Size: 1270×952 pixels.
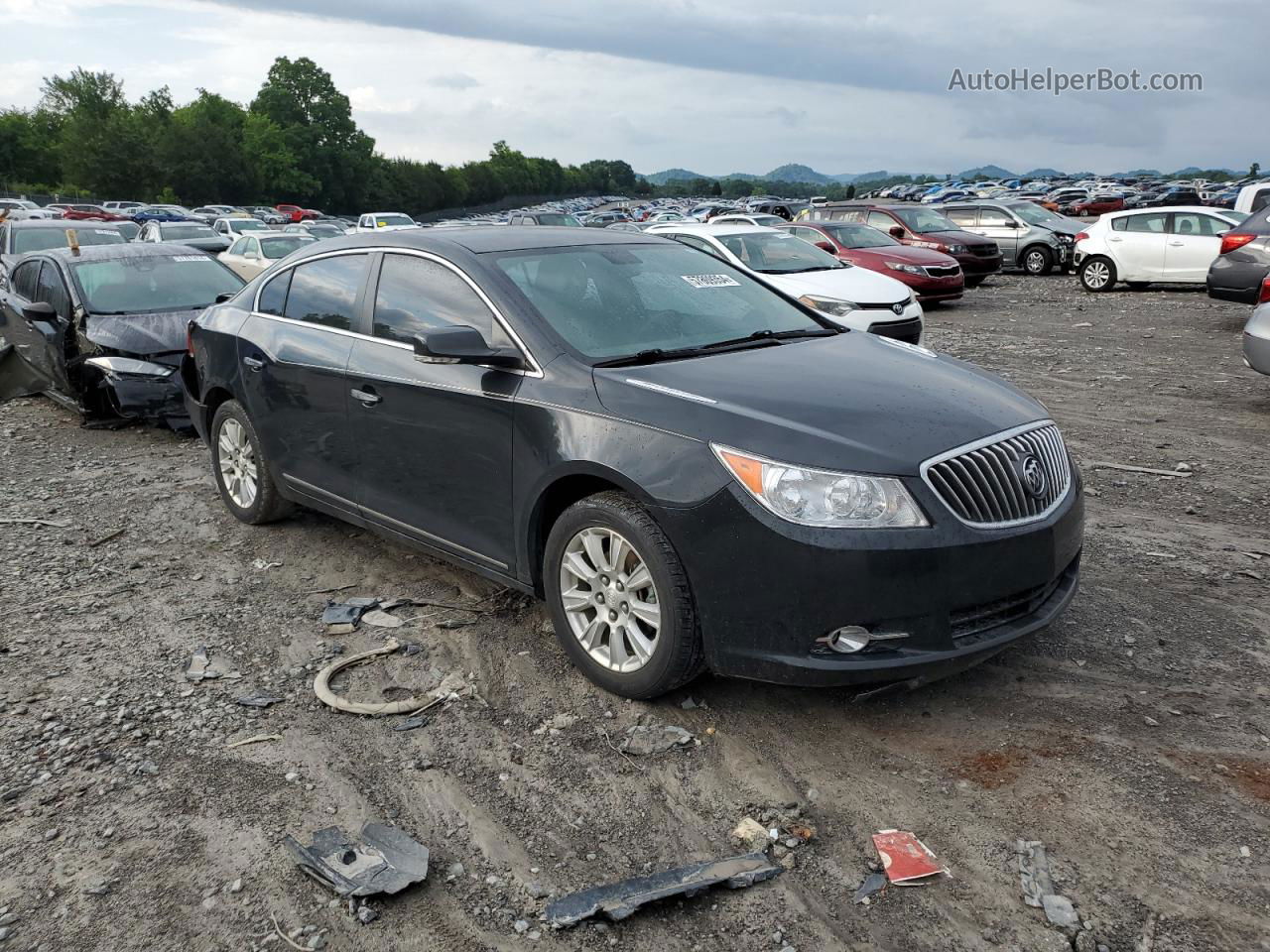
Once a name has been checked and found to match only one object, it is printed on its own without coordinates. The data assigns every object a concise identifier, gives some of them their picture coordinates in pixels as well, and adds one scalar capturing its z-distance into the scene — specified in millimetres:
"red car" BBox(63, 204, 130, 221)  39353
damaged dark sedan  8516
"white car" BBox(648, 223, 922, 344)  11336
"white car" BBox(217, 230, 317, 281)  17391
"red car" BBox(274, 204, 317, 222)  55031
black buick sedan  3357
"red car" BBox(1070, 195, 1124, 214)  40406
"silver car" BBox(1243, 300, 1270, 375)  8359
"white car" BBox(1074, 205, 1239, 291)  18812
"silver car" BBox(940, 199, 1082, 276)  23297
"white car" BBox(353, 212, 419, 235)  38750
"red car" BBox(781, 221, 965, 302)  16750
